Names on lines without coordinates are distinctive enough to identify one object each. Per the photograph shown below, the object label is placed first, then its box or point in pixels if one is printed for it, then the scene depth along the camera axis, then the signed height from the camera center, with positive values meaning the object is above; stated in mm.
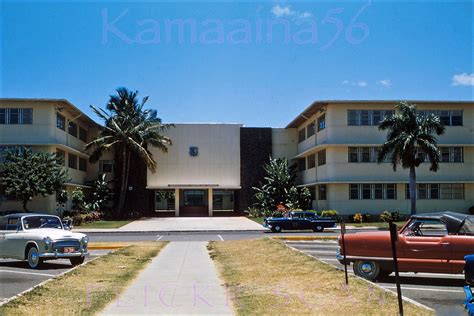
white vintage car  15984 -1347
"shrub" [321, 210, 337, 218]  41319 -1585
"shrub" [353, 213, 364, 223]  42531 -2009
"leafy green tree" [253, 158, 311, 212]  49250 +112
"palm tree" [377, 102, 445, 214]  37156 +3427
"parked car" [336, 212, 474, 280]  12258 -1237
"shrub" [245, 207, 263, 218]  52281 -1865
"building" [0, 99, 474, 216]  42875 +3378
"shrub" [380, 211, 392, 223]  42219 -1863
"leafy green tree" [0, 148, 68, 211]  38125 +1238
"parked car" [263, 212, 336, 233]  34531 -1852
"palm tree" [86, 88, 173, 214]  49812 +5268
